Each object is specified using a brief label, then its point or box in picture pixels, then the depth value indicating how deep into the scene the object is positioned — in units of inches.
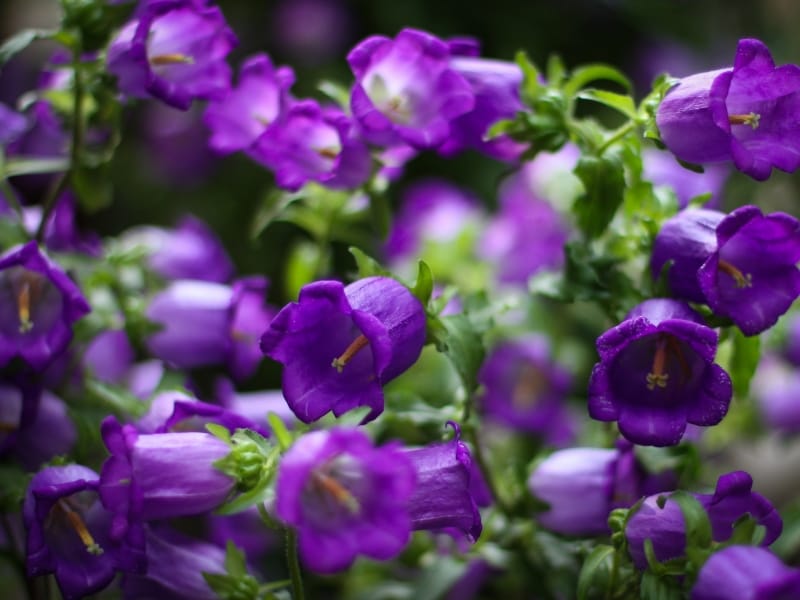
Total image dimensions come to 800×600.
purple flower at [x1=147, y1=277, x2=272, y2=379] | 38.5
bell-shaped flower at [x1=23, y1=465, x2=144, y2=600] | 34.2
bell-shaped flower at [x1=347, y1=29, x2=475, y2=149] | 35.8
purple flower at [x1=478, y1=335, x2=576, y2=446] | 43.2
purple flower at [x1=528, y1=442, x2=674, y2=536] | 36.5
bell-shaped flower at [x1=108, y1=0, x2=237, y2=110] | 36.5
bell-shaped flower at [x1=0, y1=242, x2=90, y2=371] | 35.6
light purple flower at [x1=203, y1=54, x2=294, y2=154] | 37.4
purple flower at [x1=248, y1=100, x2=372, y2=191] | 36.4
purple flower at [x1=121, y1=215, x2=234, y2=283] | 41.0
